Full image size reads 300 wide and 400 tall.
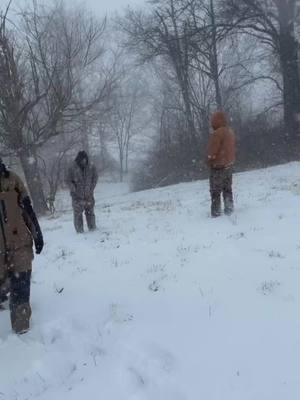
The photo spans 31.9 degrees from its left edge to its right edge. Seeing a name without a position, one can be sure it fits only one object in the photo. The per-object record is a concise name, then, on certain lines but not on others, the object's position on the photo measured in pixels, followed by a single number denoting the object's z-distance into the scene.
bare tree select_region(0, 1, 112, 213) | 19.44
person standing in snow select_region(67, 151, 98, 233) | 11.56
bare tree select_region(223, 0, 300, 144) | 25.97
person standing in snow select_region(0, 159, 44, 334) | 6.25
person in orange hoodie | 11.06
